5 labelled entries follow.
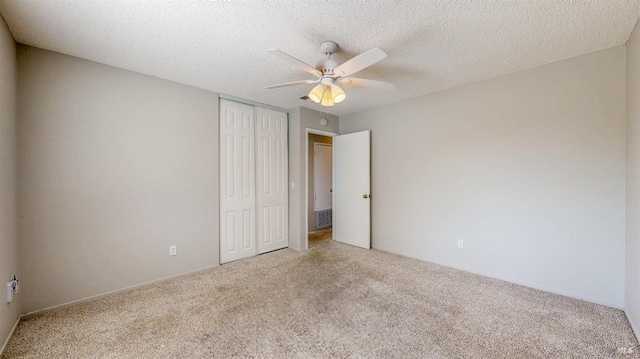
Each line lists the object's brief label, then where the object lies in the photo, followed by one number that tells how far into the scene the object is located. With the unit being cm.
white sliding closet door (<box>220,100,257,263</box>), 347
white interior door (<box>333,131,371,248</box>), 416
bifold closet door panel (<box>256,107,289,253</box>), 387
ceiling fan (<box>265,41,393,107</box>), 183
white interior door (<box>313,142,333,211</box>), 541
